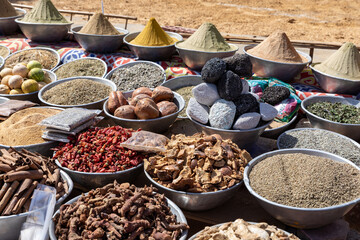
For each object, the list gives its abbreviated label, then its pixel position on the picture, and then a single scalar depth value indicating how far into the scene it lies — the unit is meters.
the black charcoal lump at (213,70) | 1.92
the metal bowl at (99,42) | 3.42
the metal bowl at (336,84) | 2.67
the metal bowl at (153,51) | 3.21
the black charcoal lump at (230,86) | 1.90
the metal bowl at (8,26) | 4.12
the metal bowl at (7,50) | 3.64
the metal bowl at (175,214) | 1.32
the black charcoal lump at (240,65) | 1.96
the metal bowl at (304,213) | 1.37
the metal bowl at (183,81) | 2.86
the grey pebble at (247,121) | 1.89
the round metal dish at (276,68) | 2.84
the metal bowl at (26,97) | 2.59
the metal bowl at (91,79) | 2.39
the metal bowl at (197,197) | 1.54
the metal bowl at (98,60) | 3.23
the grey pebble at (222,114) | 1.90
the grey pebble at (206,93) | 1.96
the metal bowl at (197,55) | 2.96
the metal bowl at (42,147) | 1.87
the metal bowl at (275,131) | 2.30
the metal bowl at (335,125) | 2.17
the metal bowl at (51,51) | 3.45
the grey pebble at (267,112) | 1.95
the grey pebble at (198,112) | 1.97
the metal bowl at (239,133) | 1.92
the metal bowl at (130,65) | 3.03
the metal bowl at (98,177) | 1.69
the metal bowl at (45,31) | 3.71
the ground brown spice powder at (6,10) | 4.18
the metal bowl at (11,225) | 1.40
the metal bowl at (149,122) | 2.12
